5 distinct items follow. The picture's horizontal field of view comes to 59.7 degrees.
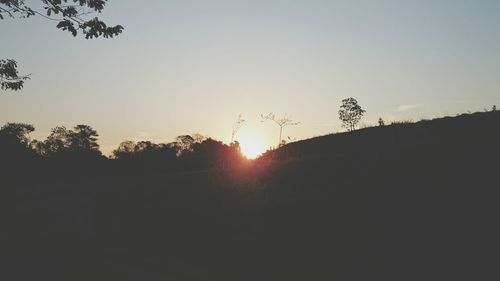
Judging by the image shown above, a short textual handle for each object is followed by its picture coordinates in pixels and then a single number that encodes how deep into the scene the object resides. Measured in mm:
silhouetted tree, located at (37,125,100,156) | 126250
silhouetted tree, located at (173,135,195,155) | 127675
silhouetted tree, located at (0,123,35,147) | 116006
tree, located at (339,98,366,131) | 65125
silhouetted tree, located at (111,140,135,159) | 130462
